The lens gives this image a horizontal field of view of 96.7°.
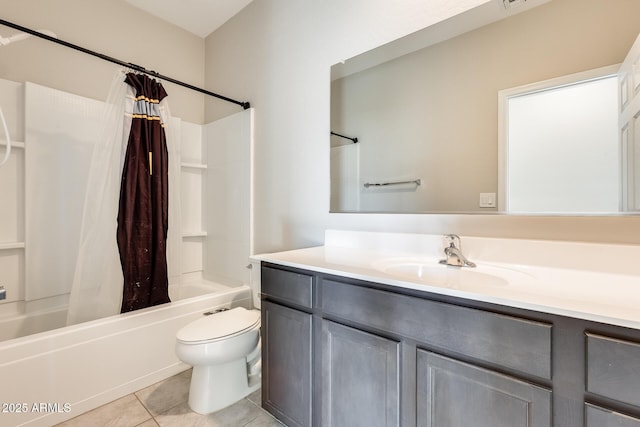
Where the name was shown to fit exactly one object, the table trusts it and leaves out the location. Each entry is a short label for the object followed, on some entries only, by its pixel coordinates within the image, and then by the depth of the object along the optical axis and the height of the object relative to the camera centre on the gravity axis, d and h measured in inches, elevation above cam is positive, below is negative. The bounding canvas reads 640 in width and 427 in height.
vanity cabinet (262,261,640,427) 25.4 -17.0
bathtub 51.5 -31.0
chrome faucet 46.0 -6.8
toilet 56.7 -29.3
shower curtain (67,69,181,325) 65.1 -2.1
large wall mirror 40.1 +17.6
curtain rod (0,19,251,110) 59.3 +37.1
